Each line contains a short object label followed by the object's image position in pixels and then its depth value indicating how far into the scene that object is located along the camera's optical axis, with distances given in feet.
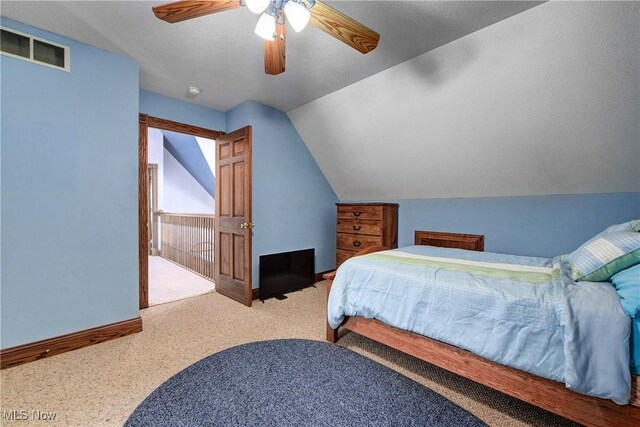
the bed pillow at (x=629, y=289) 3.60
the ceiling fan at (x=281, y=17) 4.19
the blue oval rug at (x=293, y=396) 4.48
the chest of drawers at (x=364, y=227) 11.45
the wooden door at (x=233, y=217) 9.81
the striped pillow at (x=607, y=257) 4.17
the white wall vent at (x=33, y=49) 6.16
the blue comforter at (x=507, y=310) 3.70
